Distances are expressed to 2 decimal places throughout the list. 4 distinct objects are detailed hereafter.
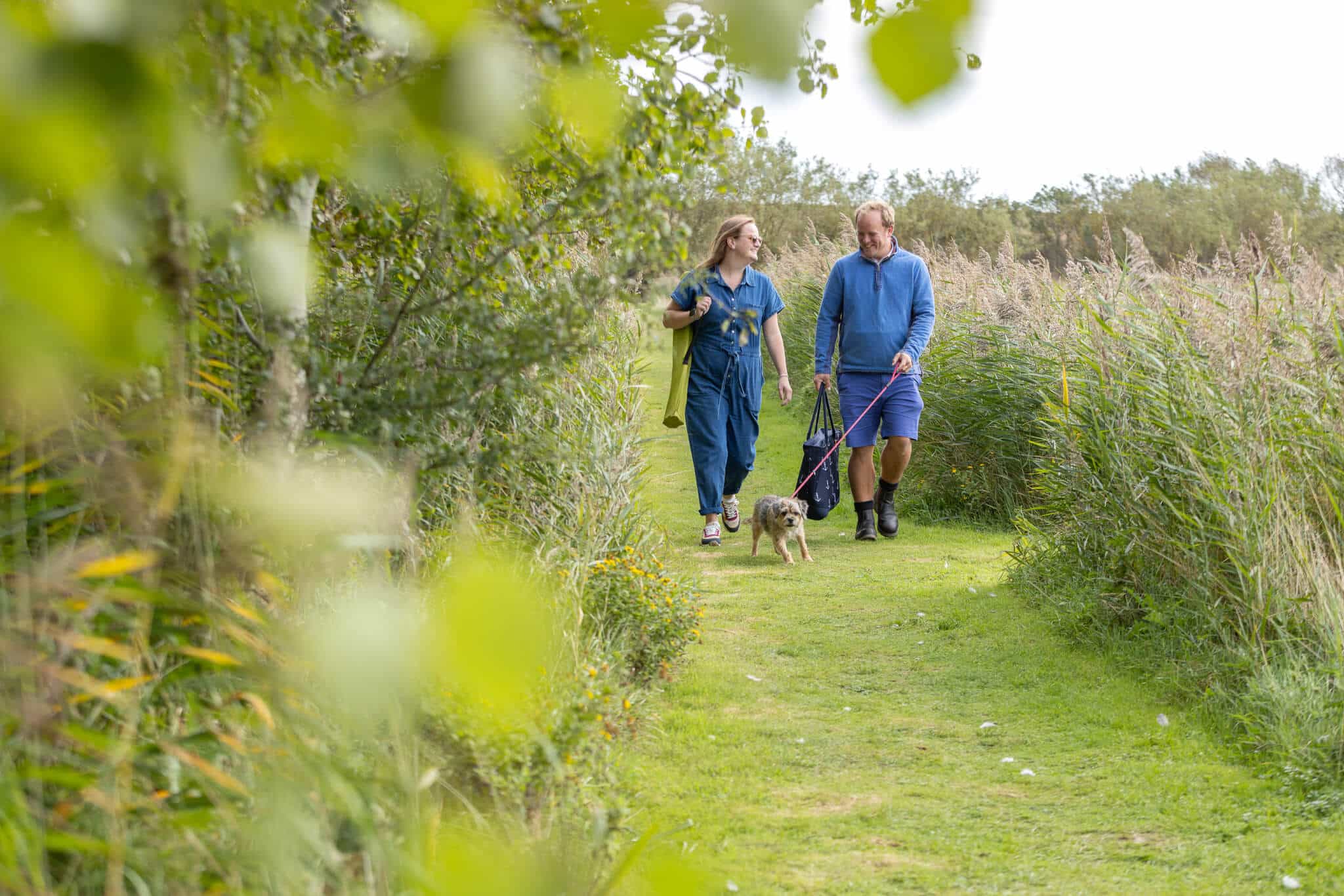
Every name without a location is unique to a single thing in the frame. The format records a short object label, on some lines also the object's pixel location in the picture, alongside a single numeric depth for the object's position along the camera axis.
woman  16.83
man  17.50
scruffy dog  16.37
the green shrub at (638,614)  10.10
